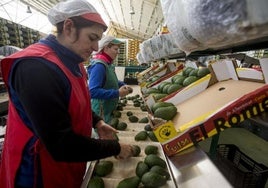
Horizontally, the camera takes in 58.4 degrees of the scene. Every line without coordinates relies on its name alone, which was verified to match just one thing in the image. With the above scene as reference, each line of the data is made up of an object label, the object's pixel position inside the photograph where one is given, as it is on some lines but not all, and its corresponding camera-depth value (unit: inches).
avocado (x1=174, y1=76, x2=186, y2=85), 69.8
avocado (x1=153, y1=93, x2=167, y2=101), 61.0
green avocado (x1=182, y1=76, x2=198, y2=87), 63.7
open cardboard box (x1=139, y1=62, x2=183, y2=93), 106.5
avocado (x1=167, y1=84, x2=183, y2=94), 64.6
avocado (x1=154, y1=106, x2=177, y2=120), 45.9
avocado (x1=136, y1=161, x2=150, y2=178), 45.4
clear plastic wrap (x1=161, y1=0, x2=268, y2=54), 13.6
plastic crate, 50.8
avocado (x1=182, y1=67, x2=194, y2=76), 73.6
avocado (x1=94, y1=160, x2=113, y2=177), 47.1
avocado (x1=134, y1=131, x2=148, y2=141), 65.8
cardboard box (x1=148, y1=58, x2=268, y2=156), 34.5
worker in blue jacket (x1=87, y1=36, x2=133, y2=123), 82.0
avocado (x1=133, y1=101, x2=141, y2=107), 116.7
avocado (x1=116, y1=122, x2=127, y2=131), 77.2
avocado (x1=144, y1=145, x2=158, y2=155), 54.8
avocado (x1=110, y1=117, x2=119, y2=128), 79.3
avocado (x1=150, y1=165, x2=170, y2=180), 43.5
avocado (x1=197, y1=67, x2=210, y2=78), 63.8
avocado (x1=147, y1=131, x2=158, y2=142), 63.4
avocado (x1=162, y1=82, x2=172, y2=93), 69.2
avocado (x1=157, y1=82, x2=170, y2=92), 75.5
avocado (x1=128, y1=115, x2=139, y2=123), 87.1
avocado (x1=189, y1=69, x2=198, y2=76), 67.7
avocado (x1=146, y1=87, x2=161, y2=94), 75.9
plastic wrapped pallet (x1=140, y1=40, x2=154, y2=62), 107.8
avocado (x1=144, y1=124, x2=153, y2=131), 73.3
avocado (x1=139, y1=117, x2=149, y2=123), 84.4
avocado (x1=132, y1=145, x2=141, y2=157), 53.8
